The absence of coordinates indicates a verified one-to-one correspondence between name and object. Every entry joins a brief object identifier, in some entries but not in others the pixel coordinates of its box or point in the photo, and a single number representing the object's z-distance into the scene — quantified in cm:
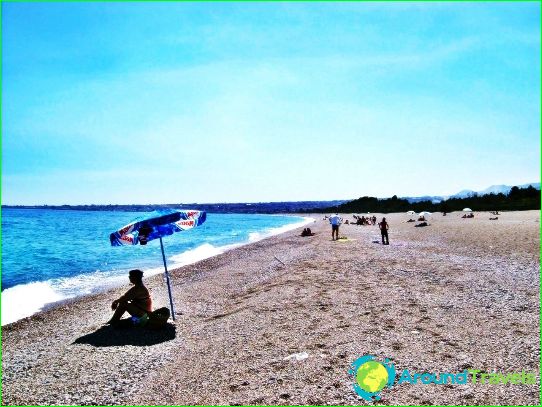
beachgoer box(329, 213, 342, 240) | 2786
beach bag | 864
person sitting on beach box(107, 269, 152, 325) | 888
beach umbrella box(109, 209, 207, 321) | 866
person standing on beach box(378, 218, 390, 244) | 2403
